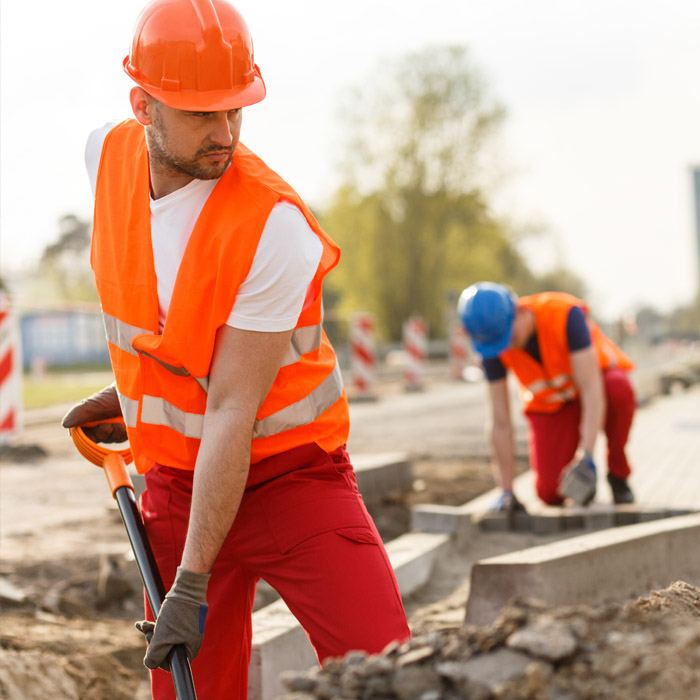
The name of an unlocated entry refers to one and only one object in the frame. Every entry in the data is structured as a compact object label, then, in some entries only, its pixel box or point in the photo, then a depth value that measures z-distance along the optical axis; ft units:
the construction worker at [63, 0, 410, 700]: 7.67
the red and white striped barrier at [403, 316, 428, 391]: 62.44
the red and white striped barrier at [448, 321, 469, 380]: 73.82
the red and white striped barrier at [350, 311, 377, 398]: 56.34
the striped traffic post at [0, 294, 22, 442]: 32.07
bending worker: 18.66
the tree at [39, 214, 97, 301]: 163.53
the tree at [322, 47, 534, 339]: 113.50
